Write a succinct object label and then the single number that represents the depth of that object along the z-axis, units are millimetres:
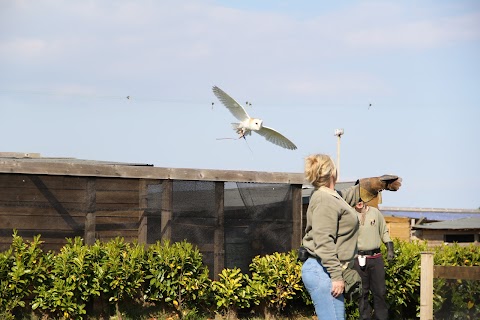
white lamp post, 46606
